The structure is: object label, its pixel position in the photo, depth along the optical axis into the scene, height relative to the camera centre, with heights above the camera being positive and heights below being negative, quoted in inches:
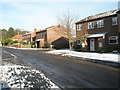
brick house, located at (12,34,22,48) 3506.4 +256.0
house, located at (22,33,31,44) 2606.1 +176.6
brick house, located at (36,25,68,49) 1750.7 +111.6
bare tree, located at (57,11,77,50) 1262.3 +218.8
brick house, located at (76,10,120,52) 878.4 +108.1
